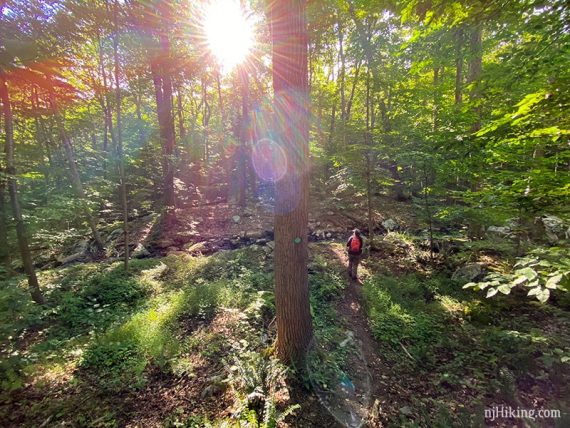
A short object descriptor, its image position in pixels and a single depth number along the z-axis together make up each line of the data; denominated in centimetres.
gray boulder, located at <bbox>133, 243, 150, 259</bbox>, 1098
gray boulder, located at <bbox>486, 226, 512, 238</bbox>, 954
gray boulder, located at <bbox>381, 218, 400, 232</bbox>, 1364
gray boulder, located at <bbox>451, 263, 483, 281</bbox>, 859
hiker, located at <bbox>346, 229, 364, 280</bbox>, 860
